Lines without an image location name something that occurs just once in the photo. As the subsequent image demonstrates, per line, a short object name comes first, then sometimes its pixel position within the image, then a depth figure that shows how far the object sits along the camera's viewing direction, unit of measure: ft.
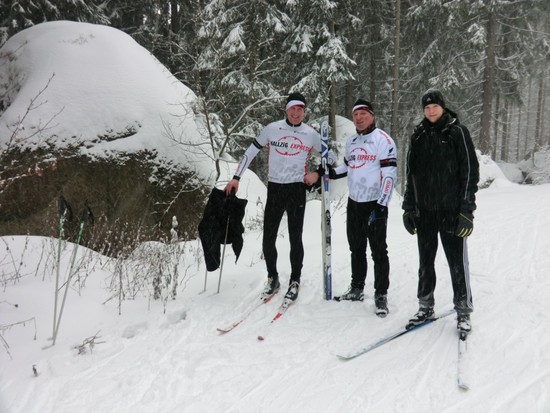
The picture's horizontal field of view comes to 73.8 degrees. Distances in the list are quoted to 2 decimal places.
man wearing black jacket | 11.01
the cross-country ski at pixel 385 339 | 10.72
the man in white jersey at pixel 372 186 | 13.32
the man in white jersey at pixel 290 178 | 14.75
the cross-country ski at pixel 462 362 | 8.90
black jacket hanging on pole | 15.24
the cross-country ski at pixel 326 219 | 14.88
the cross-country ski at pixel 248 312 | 12.53
